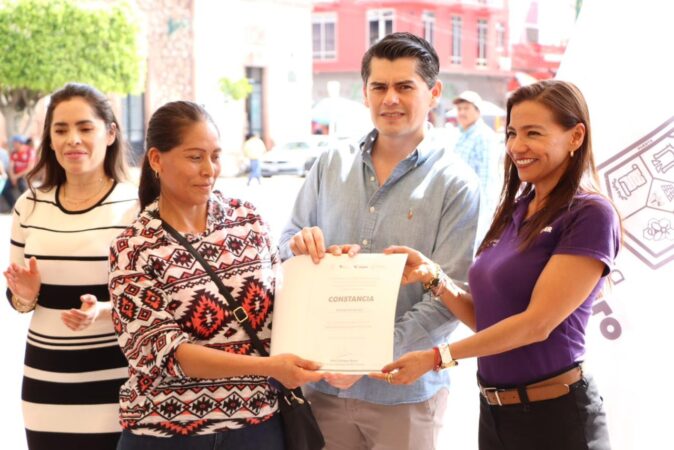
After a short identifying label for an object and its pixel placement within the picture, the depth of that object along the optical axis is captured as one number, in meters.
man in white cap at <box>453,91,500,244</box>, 6.77
